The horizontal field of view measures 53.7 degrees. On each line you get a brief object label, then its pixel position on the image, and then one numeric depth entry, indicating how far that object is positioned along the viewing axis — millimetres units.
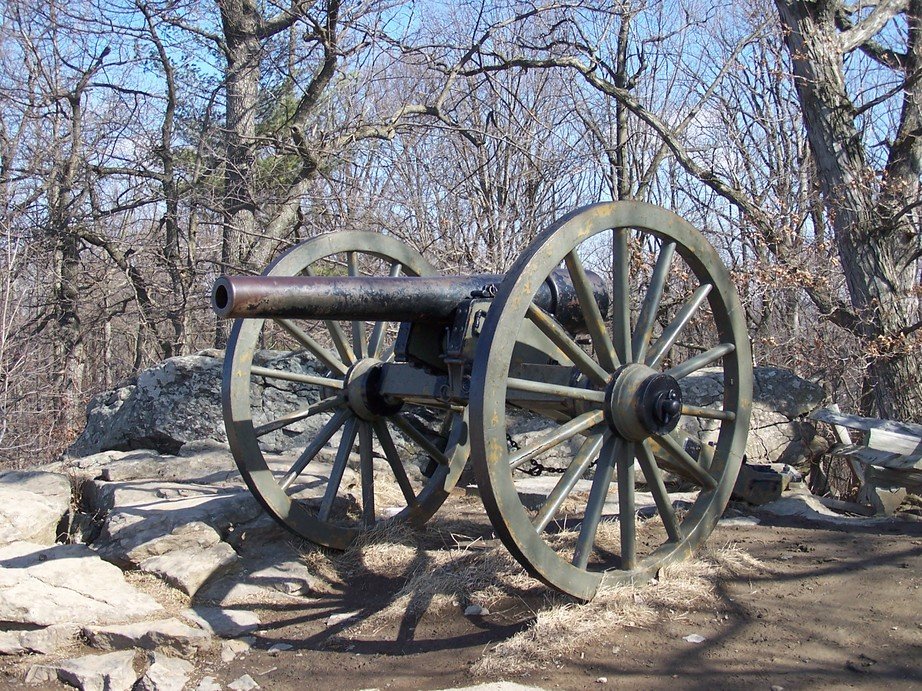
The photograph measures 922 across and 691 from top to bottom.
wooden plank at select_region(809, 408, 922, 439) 6219
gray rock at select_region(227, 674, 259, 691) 3746
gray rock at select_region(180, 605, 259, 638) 4359
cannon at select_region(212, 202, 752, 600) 3676
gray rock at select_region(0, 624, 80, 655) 4027
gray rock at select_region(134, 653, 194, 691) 3713
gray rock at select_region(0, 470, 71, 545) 5059
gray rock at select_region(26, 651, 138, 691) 3713
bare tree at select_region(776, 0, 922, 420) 7883
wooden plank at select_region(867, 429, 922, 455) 6020
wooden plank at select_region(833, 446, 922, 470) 5836
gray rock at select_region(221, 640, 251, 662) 4109
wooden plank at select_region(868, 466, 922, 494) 5898
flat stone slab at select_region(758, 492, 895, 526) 5670
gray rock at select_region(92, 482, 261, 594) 4773
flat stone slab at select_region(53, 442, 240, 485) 6145
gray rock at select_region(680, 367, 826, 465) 7516
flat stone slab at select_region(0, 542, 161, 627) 4230
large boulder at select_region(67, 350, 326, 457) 7246
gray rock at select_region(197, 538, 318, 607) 4715
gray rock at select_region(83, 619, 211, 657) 4047
